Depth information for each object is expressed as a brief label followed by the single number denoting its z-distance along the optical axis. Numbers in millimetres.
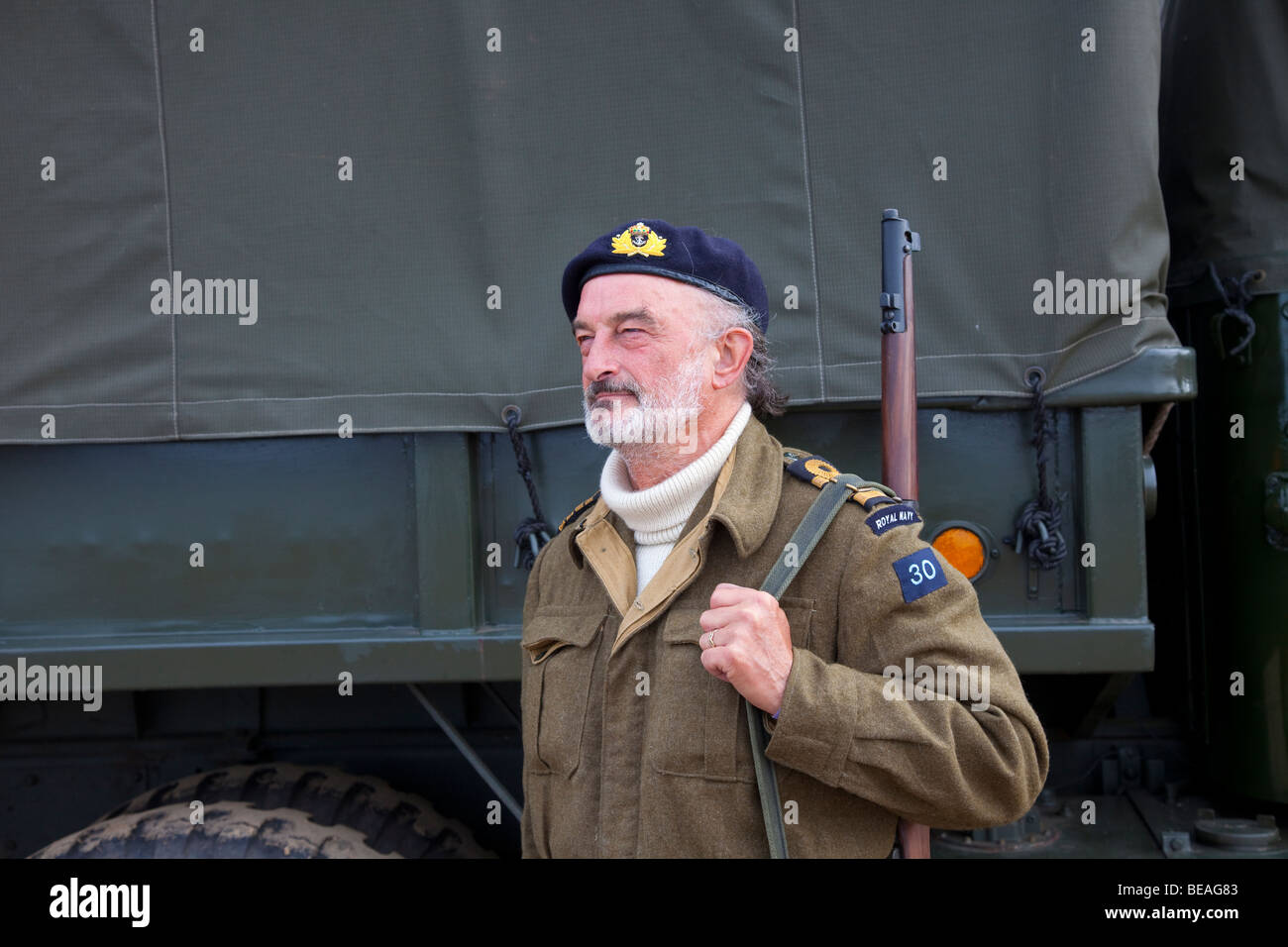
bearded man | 1337
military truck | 2195
